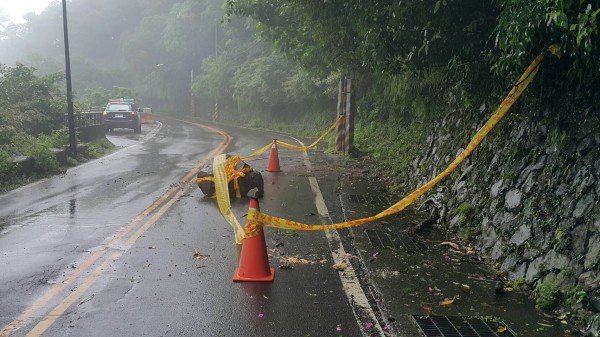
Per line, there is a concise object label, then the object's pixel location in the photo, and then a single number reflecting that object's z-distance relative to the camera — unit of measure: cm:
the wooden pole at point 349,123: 1808
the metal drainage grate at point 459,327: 453
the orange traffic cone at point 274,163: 1465
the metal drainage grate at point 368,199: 1026
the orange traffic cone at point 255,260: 579
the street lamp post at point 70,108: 1681
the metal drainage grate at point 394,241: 711
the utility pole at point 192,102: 6131
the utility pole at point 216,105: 5543
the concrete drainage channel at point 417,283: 470
